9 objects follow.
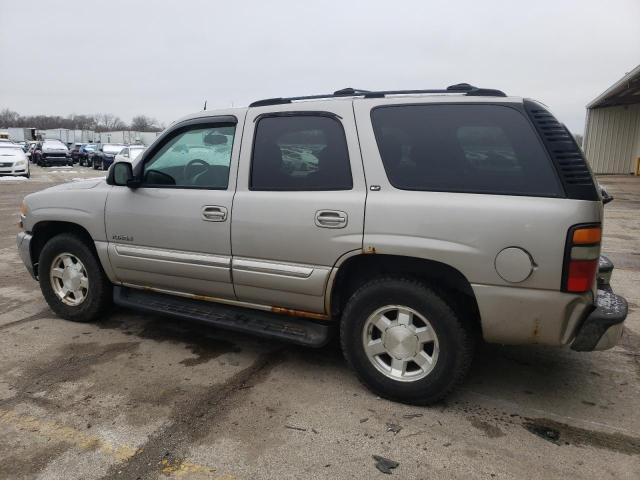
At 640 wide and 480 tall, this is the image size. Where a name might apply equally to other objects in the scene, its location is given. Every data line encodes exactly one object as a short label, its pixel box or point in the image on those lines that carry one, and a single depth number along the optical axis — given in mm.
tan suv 2637
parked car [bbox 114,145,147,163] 20359
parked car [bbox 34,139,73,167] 32062
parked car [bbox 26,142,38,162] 37328
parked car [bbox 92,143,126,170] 28953
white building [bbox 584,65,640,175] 27672
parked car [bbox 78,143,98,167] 32984
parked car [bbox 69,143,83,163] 35144
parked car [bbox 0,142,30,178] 19984
